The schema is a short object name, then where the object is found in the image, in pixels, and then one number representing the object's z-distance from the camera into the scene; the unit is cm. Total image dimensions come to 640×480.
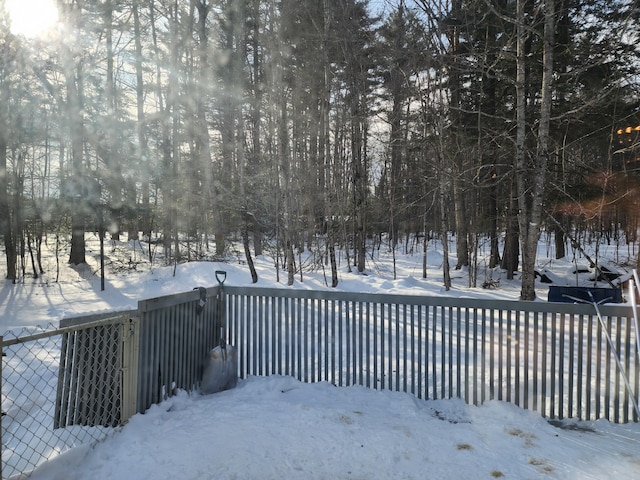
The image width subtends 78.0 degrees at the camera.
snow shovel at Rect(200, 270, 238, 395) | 400
